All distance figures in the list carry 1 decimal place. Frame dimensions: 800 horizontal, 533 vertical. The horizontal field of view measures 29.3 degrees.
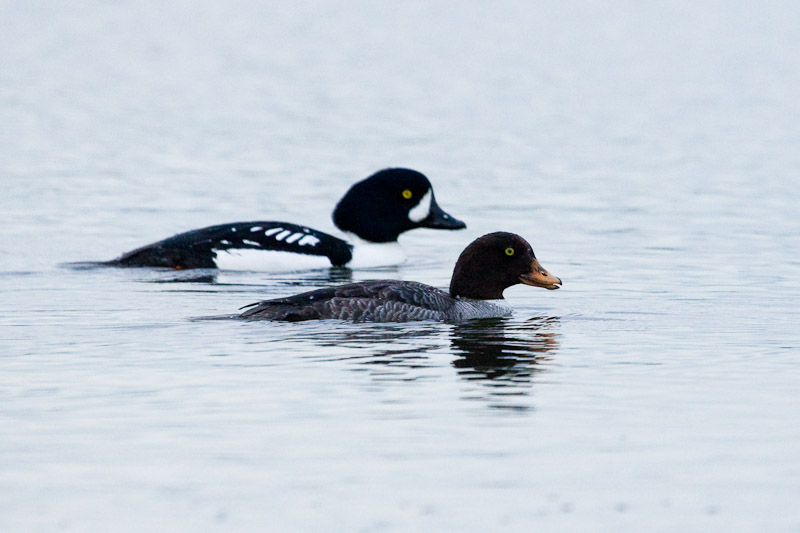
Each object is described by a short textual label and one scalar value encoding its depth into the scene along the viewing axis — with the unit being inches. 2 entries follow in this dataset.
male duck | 598.9
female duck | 450.9
